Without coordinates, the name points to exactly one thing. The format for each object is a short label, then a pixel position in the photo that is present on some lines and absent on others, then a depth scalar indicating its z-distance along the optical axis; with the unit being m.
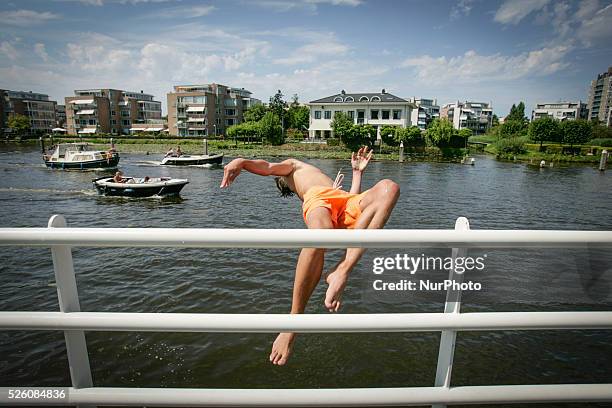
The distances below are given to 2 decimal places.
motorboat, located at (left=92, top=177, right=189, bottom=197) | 21.06
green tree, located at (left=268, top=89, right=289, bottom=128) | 78.38
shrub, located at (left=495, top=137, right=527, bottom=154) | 57.12
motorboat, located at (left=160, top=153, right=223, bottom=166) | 39.16
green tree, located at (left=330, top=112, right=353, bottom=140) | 56.92
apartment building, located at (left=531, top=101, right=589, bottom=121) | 133.50
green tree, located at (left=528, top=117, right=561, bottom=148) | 61.09
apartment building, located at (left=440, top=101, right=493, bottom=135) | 118.36
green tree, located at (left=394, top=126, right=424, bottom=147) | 53.66
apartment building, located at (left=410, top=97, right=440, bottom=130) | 111.06
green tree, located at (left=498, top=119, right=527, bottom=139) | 81.38
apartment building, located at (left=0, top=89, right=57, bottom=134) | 93.88
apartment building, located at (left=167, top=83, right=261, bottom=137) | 79.88
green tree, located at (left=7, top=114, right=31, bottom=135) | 87.51
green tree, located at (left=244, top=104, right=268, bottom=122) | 76.81
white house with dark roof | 58.97
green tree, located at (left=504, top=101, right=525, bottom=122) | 101.79
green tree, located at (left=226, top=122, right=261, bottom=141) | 65.81
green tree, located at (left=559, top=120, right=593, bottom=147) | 59.22
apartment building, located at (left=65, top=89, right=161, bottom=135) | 86.75
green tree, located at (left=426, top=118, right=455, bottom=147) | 53.66
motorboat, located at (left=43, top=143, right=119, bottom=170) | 34.12
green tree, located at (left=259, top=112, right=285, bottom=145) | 60.81
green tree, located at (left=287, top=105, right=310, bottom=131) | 80.19
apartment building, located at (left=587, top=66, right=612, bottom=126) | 132.00
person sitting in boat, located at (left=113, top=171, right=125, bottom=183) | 21.91
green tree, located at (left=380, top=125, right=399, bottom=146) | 55.16
